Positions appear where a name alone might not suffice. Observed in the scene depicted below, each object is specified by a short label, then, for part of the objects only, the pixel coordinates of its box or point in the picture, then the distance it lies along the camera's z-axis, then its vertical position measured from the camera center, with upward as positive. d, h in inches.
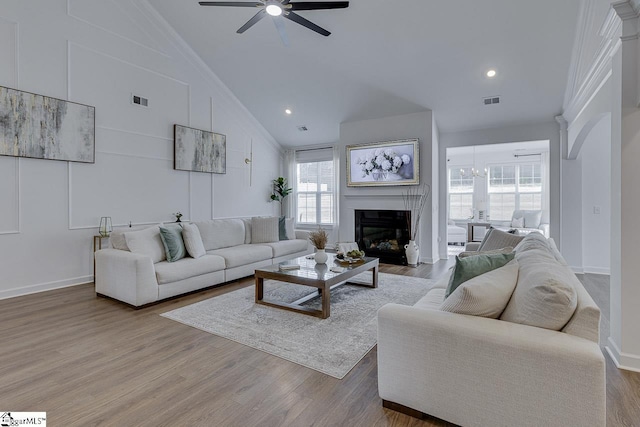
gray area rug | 96.8 -41.0
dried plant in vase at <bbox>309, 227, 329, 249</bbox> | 154.6 -13.0
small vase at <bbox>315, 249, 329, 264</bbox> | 154.8 -21.5
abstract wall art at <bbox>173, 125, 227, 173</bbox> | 223.3 +44.7
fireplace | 244.8 -16.8
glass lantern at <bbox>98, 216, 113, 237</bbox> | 180.5 -8.6
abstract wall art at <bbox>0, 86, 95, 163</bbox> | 148.4 +41.4
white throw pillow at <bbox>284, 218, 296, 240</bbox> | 238.4 -12.8
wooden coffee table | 125.6 -26.5
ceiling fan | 124.9 +80.9
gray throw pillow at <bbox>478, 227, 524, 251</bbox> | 133.2 -11.7
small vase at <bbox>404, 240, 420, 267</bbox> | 228.5 -28.9
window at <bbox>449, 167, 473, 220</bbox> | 386.7 +23.0
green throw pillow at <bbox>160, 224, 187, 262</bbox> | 159.2 -15.6
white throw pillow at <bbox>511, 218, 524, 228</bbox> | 333.7 -11.1
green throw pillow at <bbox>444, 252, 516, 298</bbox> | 75.7 -12.7
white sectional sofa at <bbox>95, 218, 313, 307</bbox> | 136.7 -25.6
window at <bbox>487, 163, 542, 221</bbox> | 356.5 +26.4
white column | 89.2 +5.2
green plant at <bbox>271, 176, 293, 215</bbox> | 315.1 +22.3
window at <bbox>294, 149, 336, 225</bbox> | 312.7 +24.0
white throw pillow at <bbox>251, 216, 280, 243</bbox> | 222.8 -12.6
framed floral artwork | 234.7 +36.5
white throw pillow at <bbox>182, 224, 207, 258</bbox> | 166.3 -15.1
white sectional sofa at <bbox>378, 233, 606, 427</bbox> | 52.1 -26.9
